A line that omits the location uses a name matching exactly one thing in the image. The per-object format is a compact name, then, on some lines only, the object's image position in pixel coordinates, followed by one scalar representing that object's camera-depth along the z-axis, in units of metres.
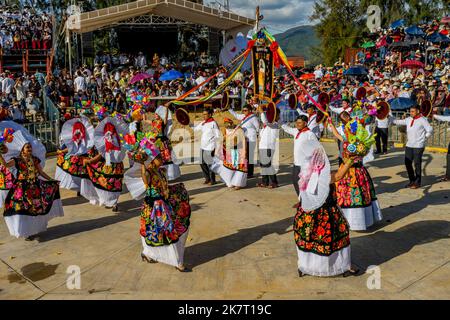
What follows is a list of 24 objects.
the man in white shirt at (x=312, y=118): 9.59
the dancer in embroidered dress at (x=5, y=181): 8.45
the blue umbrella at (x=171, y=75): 21.70
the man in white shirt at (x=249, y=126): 10.01
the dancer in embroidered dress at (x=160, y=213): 5.61
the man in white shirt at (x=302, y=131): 7.21
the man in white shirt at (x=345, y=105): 10.20
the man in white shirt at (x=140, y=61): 24.92
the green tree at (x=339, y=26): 35.28
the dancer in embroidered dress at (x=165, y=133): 9.40
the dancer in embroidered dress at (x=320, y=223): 5.09
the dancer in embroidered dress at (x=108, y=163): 8.34
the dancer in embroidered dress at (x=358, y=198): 7.00
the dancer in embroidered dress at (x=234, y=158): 9.84
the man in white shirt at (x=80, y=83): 19.70
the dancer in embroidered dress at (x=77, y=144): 8.70
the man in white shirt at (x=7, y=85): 17.39
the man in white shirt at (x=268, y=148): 9.87
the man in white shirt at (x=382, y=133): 12.89
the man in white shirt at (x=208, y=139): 9.98
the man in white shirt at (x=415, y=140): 9.23
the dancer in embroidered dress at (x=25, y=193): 6.82
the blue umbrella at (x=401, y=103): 14.66
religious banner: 10.62
